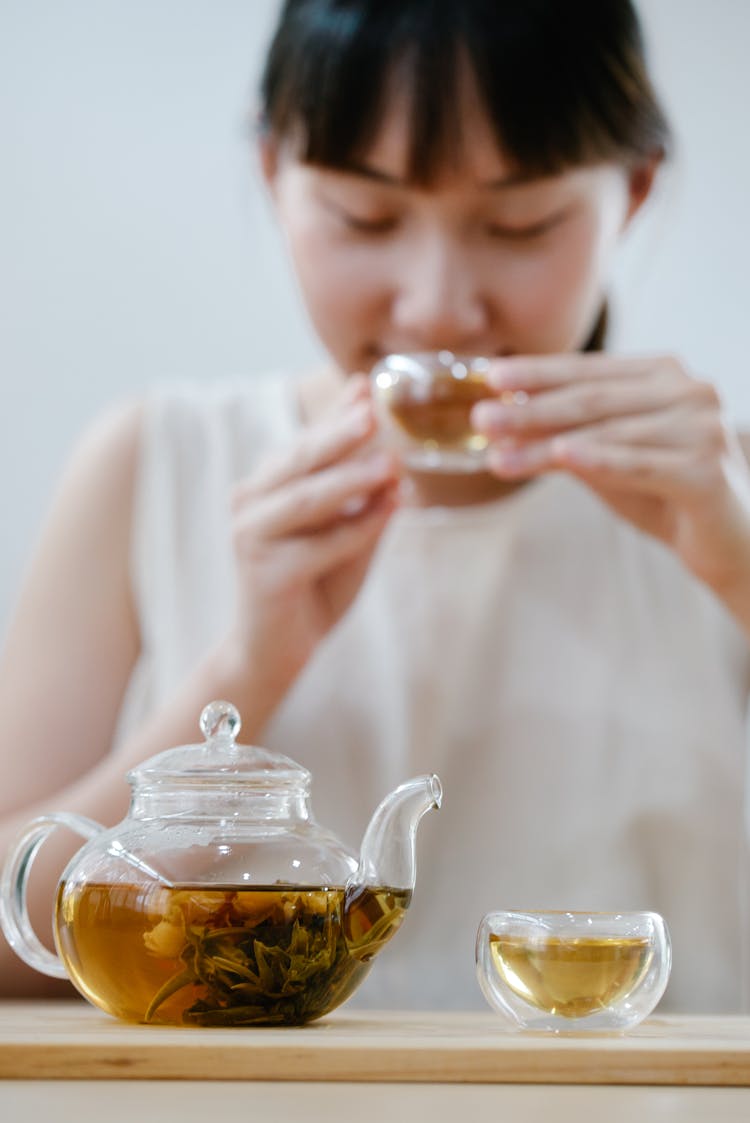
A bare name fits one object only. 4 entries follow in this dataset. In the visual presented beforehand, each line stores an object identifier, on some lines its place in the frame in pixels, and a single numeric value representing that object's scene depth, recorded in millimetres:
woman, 1453
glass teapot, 1031
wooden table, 940
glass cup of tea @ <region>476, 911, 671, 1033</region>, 1051
